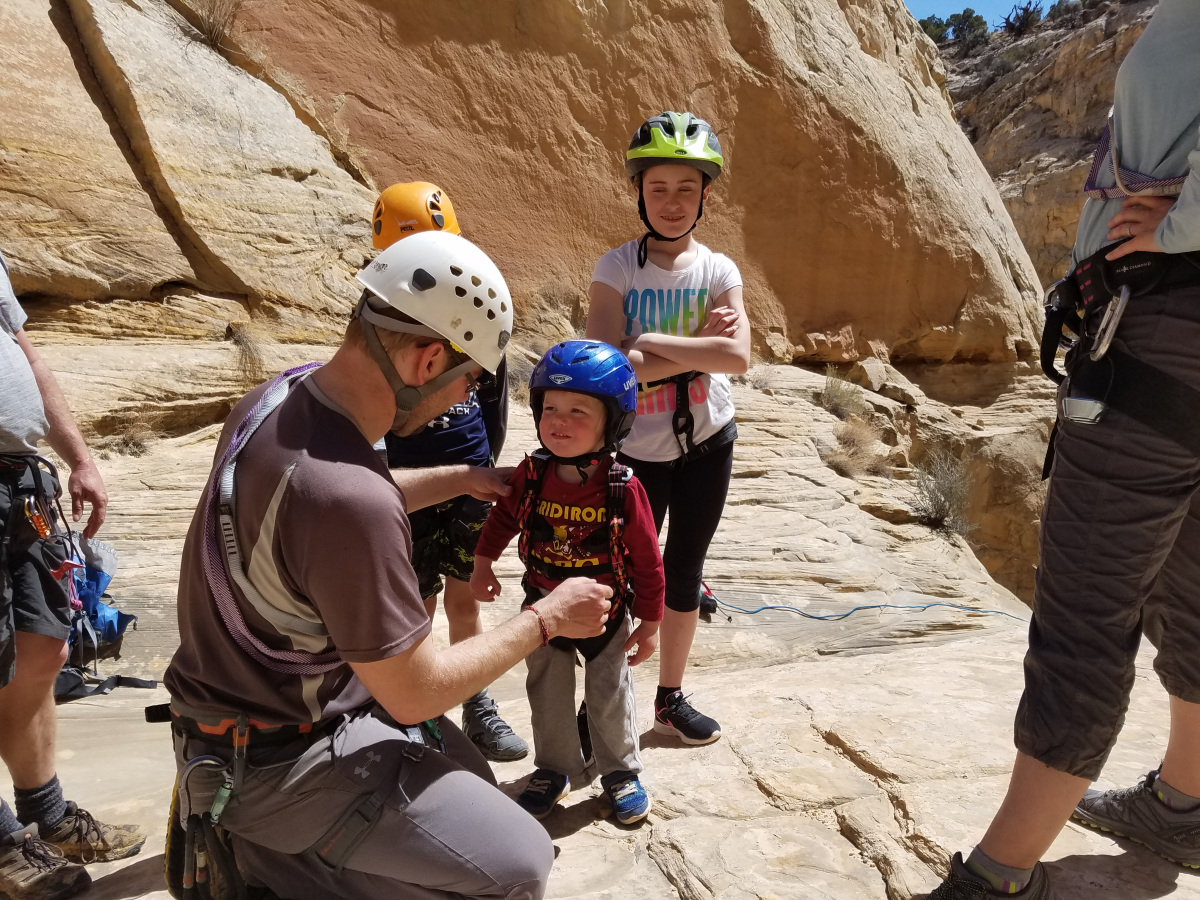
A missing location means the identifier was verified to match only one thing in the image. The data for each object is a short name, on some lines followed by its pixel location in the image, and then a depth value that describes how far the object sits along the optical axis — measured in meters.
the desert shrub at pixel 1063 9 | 34.12
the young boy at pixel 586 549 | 2.72
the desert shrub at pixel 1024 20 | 36.81
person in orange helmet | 3.42
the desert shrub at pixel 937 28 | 42.69
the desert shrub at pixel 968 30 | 38.09
